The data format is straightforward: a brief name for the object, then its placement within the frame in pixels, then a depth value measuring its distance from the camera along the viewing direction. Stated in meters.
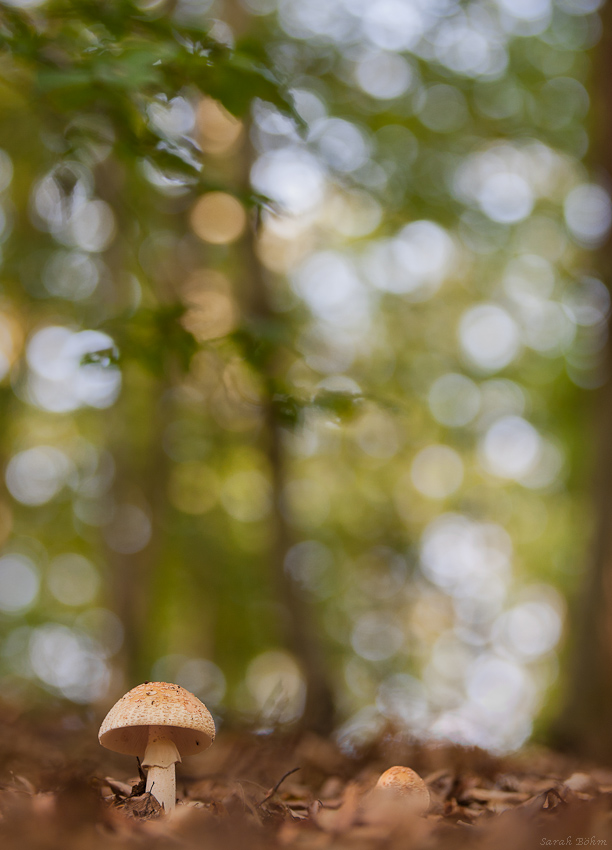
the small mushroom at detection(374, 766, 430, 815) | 2.14
